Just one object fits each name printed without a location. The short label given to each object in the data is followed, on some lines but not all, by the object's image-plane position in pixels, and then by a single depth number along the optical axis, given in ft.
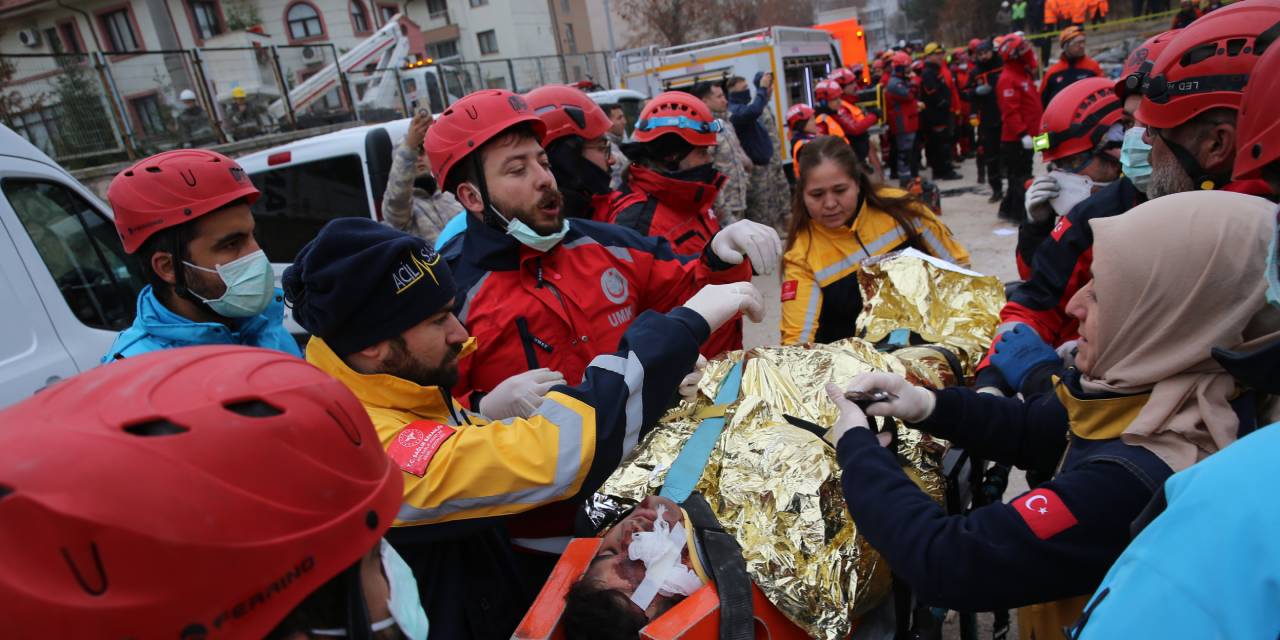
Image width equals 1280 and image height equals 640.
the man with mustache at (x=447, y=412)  4.51
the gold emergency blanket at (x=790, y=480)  5.07
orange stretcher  4.45
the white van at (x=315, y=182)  17.85
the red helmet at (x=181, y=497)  2.02
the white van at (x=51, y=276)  9.07
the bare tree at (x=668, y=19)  99.81
